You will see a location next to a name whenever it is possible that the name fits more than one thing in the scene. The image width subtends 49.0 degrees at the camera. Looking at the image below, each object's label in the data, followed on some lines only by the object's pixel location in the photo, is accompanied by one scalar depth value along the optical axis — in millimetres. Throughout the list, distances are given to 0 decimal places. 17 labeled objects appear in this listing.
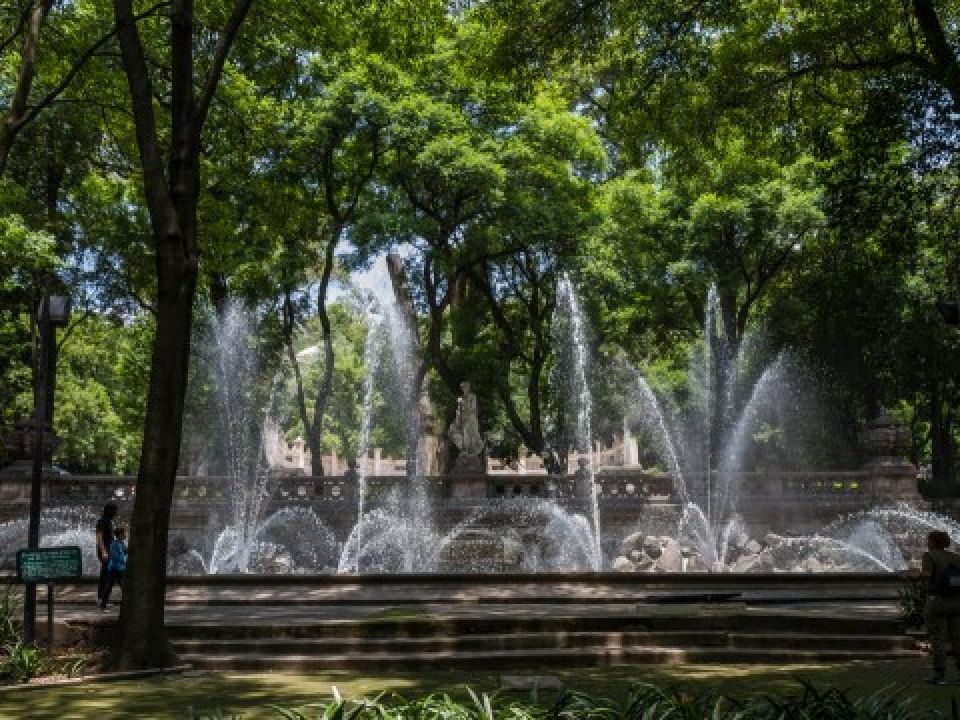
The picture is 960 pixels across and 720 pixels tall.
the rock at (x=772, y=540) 23895
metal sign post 10867
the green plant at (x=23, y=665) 9977
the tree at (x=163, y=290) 10305
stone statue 28750
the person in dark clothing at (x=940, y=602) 9023
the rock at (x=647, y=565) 21562
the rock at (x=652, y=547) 22484
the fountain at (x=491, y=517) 23875
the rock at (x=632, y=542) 23391
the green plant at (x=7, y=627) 11195
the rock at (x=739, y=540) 24547
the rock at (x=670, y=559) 21873
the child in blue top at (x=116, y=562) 14631
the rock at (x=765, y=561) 22344
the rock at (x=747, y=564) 22469
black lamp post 12039
